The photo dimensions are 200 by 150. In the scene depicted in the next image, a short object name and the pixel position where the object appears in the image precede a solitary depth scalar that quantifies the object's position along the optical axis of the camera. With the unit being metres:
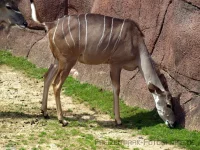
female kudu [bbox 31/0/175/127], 13.81
